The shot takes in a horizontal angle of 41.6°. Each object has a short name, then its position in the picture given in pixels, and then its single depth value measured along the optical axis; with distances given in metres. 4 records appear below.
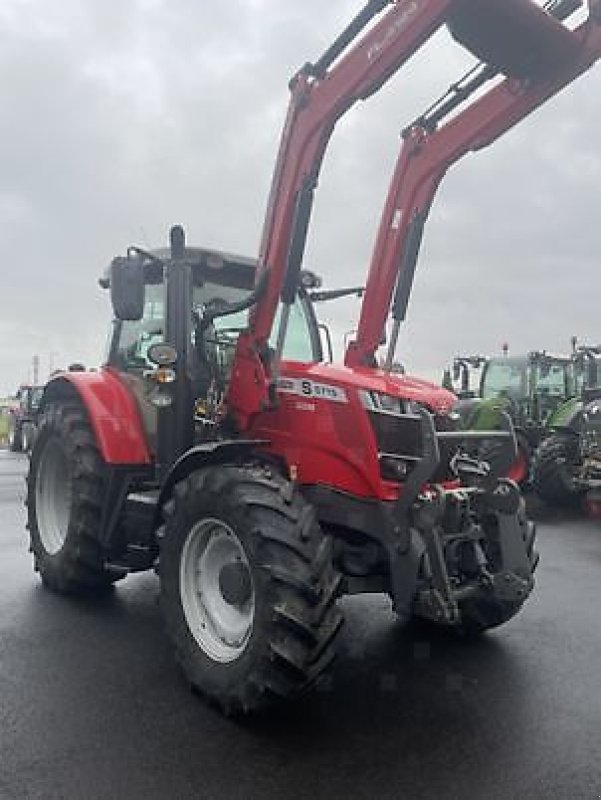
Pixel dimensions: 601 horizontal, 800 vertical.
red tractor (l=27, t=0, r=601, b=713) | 3.85
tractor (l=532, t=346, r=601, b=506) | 11.20
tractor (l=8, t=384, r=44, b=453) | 24.09
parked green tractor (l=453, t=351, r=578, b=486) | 13.97
